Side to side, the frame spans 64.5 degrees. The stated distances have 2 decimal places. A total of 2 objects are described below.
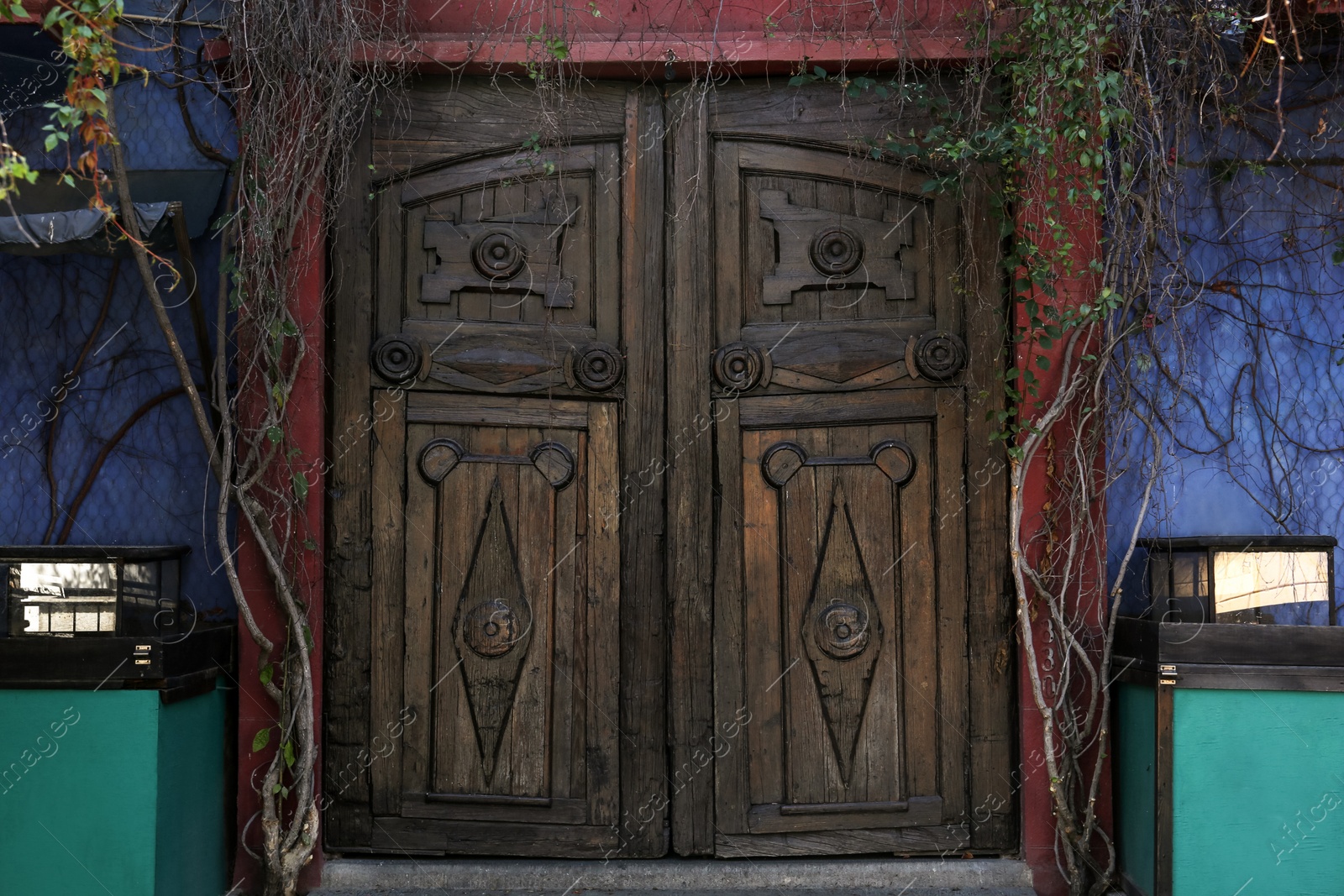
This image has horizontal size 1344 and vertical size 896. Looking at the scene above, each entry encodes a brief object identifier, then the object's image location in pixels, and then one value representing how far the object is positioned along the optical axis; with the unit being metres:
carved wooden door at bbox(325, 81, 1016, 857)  3.51
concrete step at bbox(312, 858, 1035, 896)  3.42
